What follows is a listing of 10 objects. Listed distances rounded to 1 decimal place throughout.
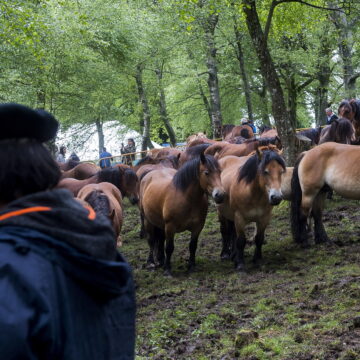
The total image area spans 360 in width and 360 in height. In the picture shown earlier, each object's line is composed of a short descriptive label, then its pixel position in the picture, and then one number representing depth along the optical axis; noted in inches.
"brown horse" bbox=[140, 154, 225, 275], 365.4
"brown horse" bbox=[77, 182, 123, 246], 305.0
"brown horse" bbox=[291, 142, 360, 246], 384.6
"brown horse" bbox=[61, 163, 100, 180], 644.1
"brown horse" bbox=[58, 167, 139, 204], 514.0
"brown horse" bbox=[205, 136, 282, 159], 526.5
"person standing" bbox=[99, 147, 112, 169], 972.1
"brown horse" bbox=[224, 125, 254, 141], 654.5
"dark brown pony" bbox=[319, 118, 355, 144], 491.5
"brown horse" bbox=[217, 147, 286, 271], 349.4
